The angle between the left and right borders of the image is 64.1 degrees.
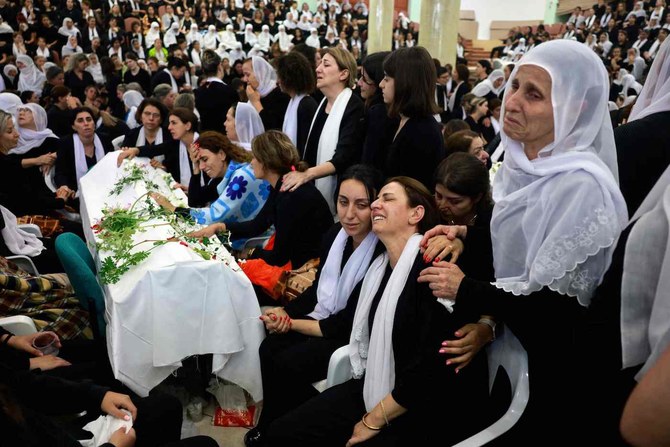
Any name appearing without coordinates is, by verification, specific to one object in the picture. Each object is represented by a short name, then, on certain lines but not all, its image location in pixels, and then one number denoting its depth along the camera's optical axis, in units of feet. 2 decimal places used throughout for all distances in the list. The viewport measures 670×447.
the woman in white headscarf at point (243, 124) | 14.80
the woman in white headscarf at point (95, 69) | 37.68
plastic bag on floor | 8.81
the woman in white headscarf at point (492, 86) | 22.41
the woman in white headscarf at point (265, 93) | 15.76
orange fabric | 9.62
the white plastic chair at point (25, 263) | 10.74
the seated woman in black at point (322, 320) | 7.80
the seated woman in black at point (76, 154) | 15.80
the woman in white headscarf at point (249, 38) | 54.29
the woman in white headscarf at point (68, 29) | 42.50
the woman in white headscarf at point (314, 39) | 55.83
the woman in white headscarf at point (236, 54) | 48.13
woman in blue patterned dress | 11.48
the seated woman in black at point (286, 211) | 9.82
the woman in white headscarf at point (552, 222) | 4.63
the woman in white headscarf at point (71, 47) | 40.15
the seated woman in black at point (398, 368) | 5.95
